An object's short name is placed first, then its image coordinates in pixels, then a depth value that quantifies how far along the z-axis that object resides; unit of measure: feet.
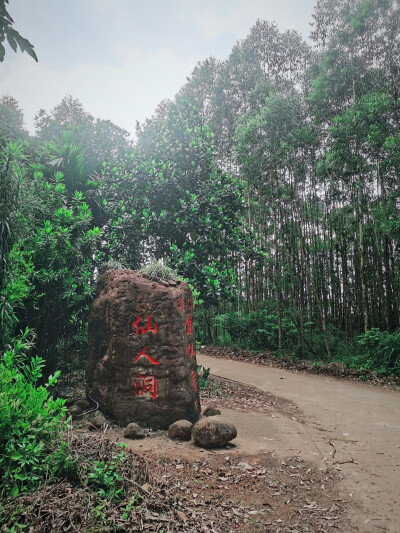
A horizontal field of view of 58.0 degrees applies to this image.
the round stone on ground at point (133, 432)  13.53
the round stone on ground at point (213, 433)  12.80
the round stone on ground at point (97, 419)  14.15
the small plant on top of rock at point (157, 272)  16.73
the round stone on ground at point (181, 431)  13.60
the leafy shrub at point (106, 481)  7.48
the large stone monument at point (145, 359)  14.75
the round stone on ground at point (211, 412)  16.12
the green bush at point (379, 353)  26.94
